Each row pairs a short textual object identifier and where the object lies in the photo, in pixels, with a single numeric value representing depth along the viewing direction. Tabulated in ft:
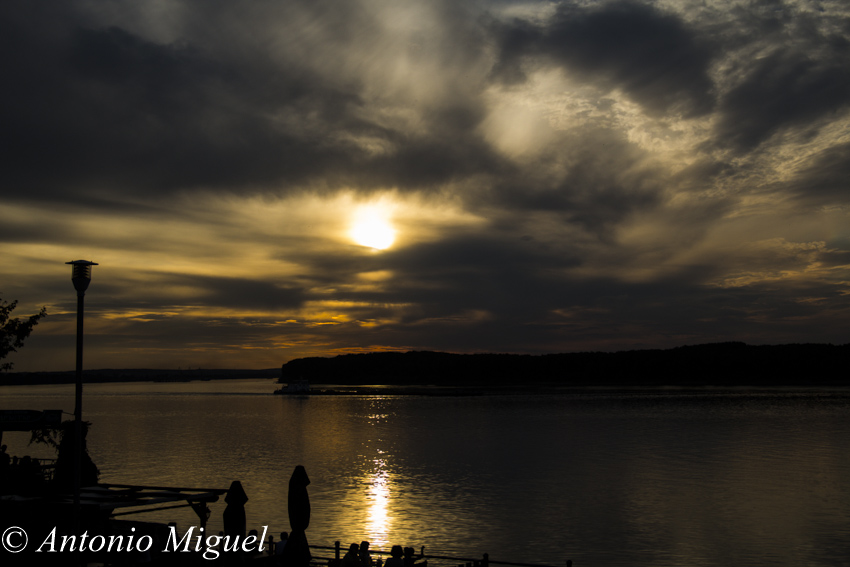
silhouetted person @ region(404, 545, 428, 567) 59.36
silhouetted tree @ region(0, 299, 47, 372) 132.77
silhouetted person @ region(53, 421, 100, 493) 71.72
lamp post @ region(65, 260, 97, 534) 53.93
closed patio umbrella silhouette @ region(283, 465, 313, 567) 57.88
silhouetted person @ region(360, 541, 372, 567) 59.41
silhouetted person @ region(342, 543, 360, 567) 57.21
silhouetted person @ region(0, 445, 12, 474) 81.30
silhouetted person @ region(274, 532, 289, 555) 65.92
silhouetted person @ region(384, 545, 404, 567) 58.40
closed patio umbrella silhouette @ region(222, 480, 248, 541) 63.41
